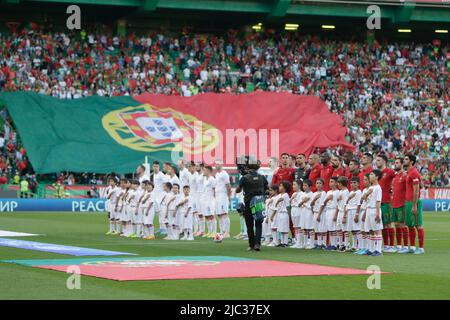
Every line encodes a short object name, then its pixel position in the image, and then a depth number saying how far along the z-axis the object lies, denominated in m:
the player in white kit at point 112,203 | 28.66
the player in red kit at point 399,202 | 21.09
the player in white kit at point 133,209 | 27.67
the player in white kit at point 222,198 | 27.55
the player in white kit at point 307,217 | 22.45
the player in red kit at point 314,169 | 23.22
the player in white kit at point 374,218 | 20.34
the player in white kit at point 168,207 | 26.33
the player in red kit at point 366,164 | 21.20
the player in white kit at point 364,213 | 20.67
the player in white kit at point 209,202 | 27.73
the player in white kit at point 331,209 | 21.86
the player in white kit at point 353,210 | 21.08
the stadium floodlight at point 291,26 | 62.47
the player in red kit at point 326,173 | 22.97
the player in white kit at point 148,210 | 26.86
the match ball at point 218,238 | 24.17
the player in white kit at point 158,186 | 29.02
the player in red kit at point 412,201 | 20.75
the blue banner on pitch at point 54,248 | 19.78
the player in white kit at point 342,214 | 21.47
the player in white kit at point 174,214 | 26.20
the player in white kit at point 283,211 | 22.97
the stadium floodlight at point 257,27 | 62.05
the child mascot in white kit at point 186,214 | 26.11
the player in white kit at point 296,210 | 22.69
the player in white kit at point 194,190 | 28.30
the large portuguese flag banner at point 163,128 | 46.38
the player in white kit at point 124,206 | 28.03
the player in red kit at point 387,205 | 21.31
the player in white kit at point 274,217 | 23.12
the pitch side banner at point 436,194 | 50.66
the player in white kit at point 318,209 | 22.14
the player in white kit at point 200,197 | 28.12
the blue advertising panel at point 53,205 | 42.78
